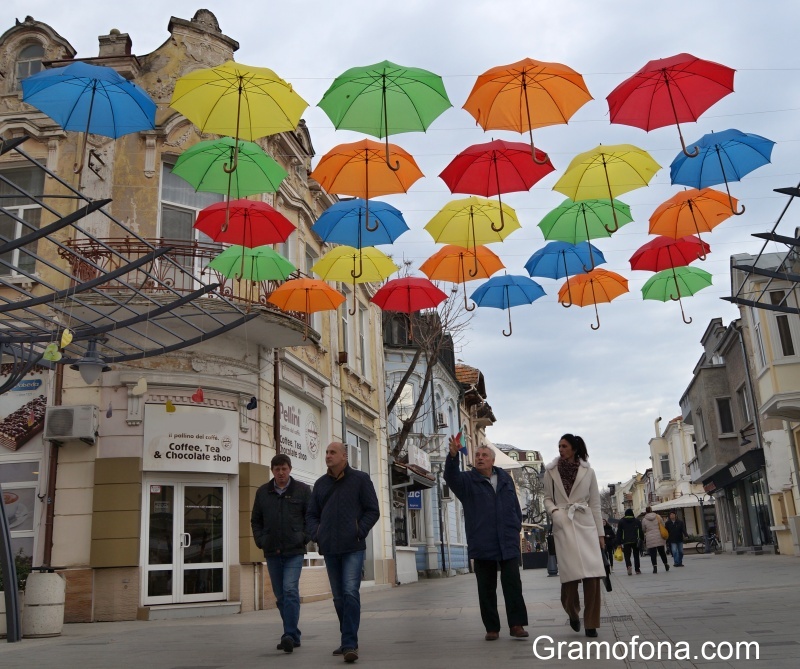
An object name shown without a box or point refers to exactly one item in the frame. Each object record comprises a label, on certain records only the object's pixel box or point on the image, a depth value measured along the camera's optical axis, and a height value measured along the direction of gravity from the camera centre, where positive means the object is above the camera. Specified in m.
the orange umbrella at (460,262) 14.13 +4.74
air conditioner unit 14.96 +2.64
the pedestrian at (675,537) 26.67 +0.08
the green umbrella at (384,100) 10.40 +5.58
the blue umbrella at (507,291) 15.48 +4.62
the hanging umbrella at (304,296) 15.24 +4.70
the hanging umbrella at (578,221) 13.49 +5.07
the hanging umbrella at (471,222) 13.28 +5.08
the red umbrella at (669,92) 10.19 +5.40
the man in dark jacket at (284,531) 8.67 +0.33
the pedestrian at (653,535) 23.76 +0.17
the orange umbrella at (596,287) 15.05 +4.48
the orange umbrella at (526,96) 10.40 +5.55
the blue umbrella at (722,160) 11.97 +5.25
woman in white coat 7.76 +0.19
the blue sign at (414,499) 33.91 +2.21
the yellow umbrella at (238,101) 10.37 +5.63
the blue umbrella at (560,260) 14.73 +4.91
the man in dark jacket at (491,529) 8.06 +0.20
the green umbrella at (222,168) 12.09 +5.59
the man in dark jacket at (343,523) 7.78 +0.34
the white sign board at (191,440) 15.61 +2.38
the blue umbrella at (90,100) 10.43 +5.84
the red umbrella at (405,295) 14.93 +4.51
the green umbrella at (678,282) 14.89 +4.45
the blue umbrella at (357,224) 13.53 +5.25
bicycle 45.08 -0.35
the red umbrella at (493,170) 11.84 +5.25
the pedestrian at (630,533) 22.48 +0.25
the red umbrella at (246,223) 12.88 +5.12
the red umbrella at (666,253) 13.75 +4.60
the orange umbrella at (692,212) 12.89 +4.87
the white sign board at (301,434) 19.31 +2.99
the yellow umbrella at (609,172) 11.99 +5.15
